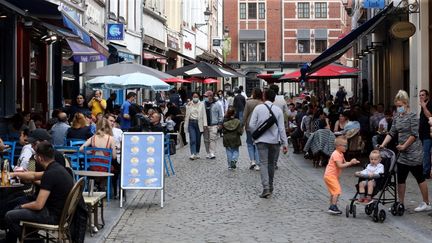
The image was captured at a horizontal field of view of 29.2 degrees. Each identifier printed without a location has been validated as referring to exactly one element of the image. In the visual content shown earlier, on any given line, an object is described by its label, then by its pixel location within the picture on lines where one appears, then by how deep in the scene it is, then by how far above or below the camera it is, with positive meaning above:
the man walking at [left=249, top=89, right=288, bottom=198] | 14.49 -0.57
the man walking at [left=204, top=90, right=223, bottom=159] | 22.59 -0.44
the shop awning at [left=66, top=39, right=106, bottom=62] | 20.55 +1.45
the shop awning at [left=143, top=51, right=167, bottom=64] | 36.53 +2.41
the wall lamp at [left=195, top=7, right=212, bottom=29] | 50.19 +5.98
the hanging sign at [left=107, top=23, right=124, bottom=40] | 28.97 +2.73
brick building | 79.44 +7.48
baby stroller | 11.76 -1.22
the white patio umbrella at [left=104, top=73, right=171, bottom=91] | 20.89 +0.69
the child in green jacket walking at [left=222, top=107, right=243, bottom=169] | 19.45 -0.67
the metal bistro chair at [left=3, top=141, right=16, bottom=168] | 13.66 -0.74
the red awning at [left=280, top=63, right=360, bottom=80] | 27.66 +1.22
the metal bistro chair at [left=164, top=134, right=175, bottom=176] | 18.03 -0.90
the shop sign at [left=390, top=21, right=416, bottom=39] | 19.06 +1.80
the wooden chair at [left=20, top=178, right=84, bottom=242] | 8.41 -1.18
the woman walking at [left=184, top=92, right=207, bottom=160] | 22.06 -0.38
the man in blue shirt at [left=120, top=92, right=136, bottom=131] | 22.67 -0.22
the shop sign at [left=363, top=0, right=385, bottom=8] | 23.20 +2.94
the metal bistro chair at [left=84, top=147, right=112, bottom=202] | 13.42 -0.80
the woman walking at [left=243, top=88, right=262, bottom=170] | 17.56 -0.25
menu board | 13.22 -0.82
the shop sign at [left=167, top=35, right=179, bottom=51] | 43.31 +3.58
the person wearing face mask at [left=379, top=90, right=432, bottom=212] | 12.28 -0.58
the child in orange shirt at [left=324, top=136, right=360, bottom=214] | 12.38 -0.96
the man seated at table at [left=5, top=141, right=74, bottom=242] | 8.53 -0.92
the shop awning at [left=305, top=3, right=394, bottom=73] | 19.34 +1.72
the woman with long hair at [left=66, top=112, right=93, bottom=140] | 15.45 -0.38
